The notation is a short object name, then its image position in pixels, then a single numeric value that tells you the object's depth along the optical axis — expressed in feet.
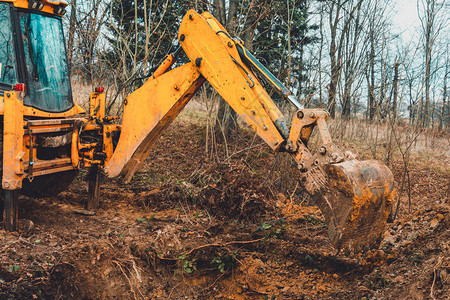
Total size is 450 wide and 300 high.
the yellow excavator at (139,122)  11.04
